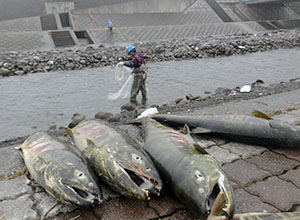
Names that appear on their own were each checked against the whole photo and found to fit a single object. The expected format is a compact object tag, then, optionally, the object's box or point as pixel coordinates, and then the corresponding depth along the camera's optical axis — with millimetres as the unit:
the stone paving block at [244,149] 3963
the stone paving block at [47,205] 2832
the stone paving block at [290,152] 3809
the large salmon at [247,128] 3961
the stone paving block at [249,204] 2779
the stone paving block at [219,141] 4386
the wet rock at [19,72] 13164
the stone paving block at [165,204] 2812
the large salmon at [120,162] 2814
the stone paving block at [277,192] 2863
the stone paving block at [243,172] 3298
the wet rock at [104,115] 7449
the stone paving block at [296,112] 5273
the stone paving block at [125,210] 2754
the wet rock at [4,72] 12898
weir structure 21547
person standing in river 8352
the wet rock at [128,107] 8679
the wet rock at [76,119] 6781
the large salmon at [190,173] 2562
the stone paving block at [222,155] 3796
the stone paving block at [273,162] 3523
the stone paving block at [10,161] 3802
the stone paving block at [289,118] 4887
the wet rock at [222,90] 9656
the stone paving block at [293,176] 3237
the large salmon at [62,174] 2715
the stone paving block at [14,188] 3146
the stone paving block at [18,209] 2781
